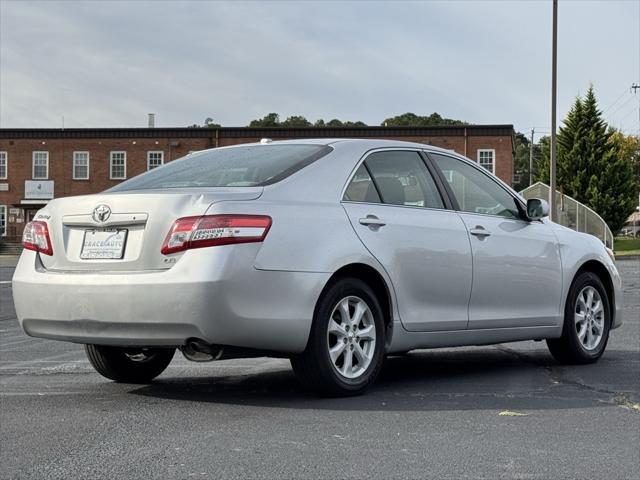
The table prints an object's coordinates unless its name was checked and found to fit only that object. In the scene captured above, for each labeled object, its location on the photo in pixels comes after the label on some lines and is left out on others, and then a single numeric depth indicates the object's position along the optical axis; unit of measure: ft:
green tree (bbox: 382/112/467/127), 352.90
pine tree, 182.50
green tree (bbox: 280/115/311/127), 346.95
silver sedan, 18.49
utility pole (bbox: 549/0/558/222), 111.04
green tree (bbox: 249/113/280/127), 340.69
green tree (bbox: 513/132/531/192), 445.05
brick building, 193.16
